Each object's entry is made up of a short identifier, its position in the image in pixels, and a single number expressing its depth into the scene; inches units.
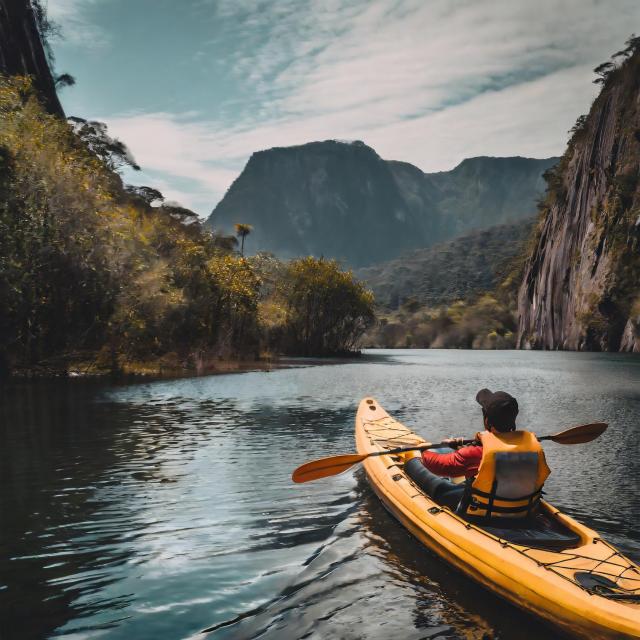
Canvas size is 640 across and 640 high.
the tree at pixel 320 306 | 2561.5
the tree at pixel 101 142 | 2079.2
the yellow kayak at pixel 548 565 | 188.9
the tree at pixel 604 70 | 3425.2
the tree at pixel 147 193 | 2706.7
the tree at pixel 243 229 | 3892.7
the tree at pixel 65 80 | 2296.8
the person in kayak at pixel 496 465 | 239.6
